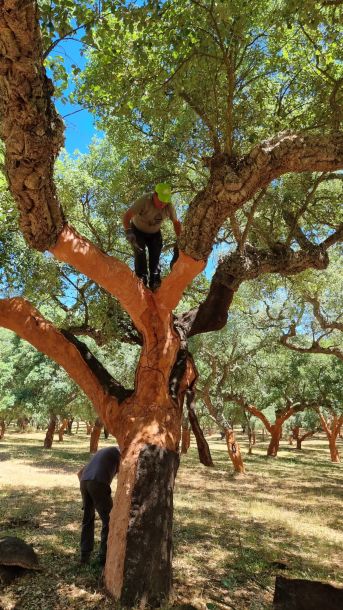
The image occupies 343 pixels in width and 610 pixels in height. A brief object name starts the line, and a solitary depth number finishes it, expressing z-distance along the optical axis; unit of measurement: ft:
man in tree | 15.66
